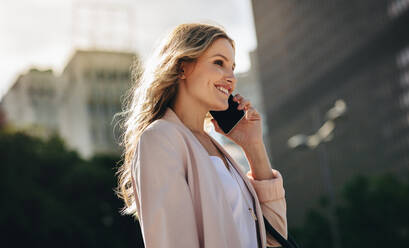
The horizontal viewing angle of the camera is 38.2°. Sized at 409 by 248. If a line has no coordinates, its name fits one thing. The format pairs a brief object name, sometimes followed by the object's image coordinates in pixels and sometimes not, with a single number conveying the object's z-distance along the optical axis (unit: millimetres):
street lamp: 16266
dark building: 75375
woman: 2287
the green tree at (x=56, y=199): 21125
